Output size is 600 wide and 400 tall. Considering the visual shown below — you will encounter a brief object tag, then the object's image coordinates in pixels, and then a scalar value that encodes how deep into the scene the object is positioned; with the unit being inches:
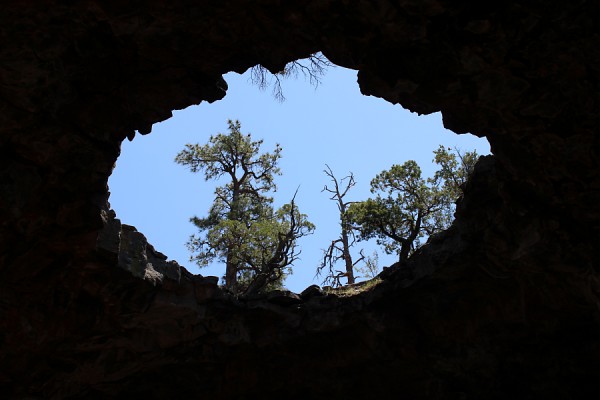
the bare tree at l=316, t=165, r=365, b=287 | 642.2
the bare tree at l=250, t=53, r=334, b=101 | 473.1
